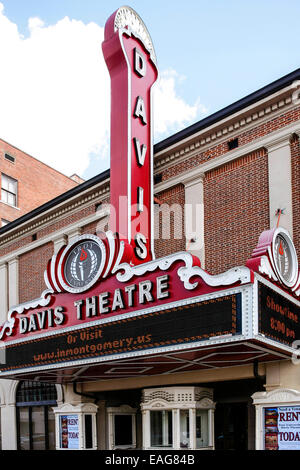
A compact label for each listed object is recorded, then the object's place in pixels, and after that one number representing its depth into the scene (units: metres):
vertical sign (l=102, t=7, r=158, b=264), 15.68
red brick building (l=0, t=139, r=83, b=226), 34.59
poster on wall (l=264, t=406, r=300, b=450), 12.02
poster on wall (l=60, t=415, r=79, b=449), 16.91
